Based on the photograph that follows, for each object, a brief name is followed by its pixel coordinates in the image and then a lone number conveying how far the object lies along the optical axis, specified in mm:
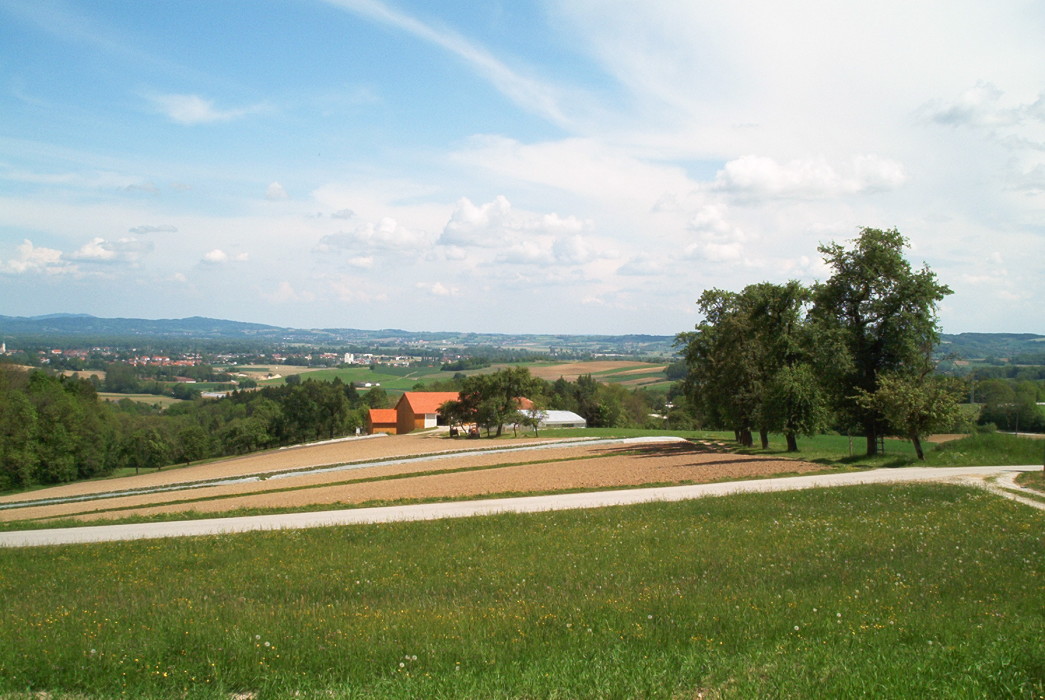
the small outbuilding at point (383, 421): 103344
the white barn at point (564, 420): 100750
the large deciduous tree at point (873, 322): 34438
